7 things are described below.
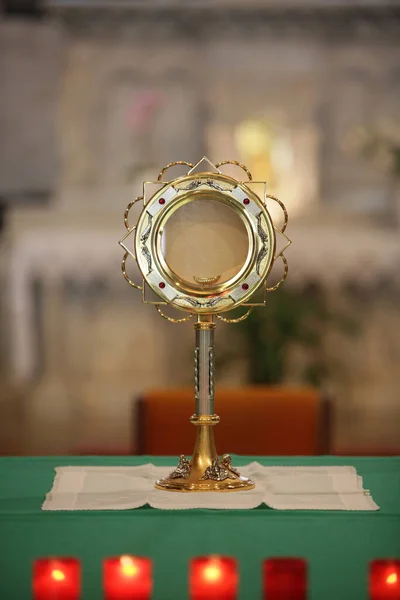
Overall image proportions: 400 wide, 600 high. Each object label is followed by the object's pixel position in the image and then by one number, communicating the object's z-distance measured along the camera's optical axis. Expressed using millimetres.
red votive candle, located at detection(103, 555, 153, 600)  2462
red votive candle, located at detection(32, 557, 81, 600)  2457
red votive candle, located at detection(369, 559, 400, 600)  2465
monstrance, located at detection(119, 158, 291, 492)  2836
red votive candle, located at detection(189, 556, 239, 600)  2460
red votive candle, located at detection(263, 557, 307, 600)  2454
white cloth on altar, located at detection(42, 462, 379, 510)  2736
